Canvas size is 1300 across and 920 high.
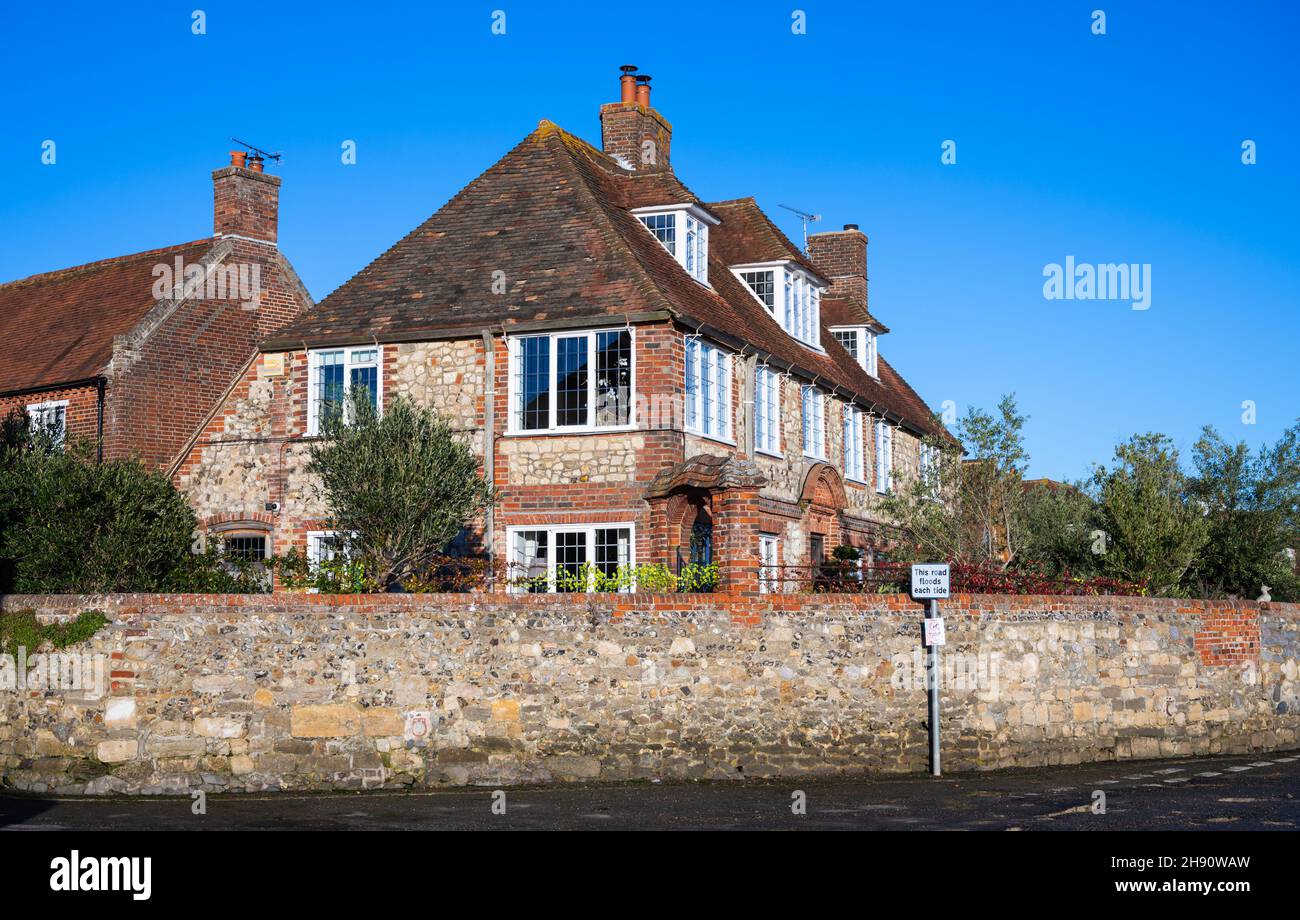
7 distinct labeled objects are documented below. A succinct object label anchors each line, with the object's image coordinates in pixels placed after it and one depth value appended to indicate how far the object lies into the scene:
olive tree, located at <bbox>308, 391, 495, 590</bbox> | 19.48
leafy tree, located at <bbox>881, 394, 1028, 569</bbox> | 26.23
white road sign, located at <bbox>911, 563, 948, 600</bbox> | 19.09
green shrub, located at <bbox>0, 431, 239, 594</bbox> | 19.83
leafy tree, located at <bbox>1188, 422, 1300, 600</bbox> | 29.97
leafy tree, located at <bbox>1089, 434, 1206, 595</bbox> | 25.38
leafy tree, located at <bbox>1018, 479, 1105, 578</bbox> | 27.19
